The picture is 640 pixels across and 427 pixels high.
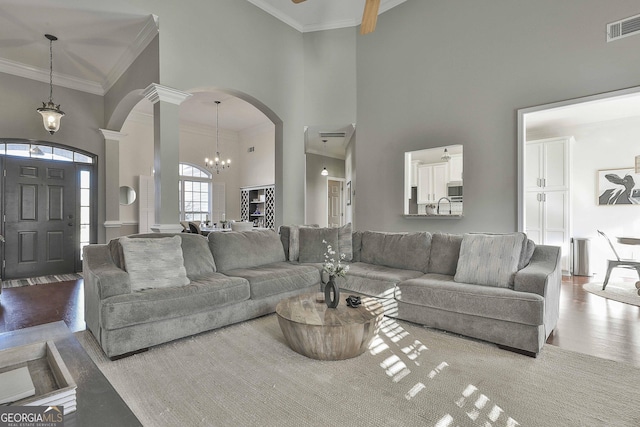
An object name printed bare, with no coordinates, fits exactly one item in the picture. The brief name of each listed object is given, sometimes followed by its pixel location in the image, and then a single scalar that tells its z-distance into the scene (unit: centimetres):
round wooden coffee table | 222
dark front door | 521
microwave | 459
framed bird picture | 537
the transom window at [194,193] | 884
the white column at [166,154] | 385
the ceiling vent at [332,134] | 608
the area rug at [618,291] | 395
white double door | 559
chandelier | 830
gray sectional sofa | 245
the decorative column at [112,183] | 604
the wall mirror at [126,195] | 731
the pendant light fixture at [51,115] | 455
